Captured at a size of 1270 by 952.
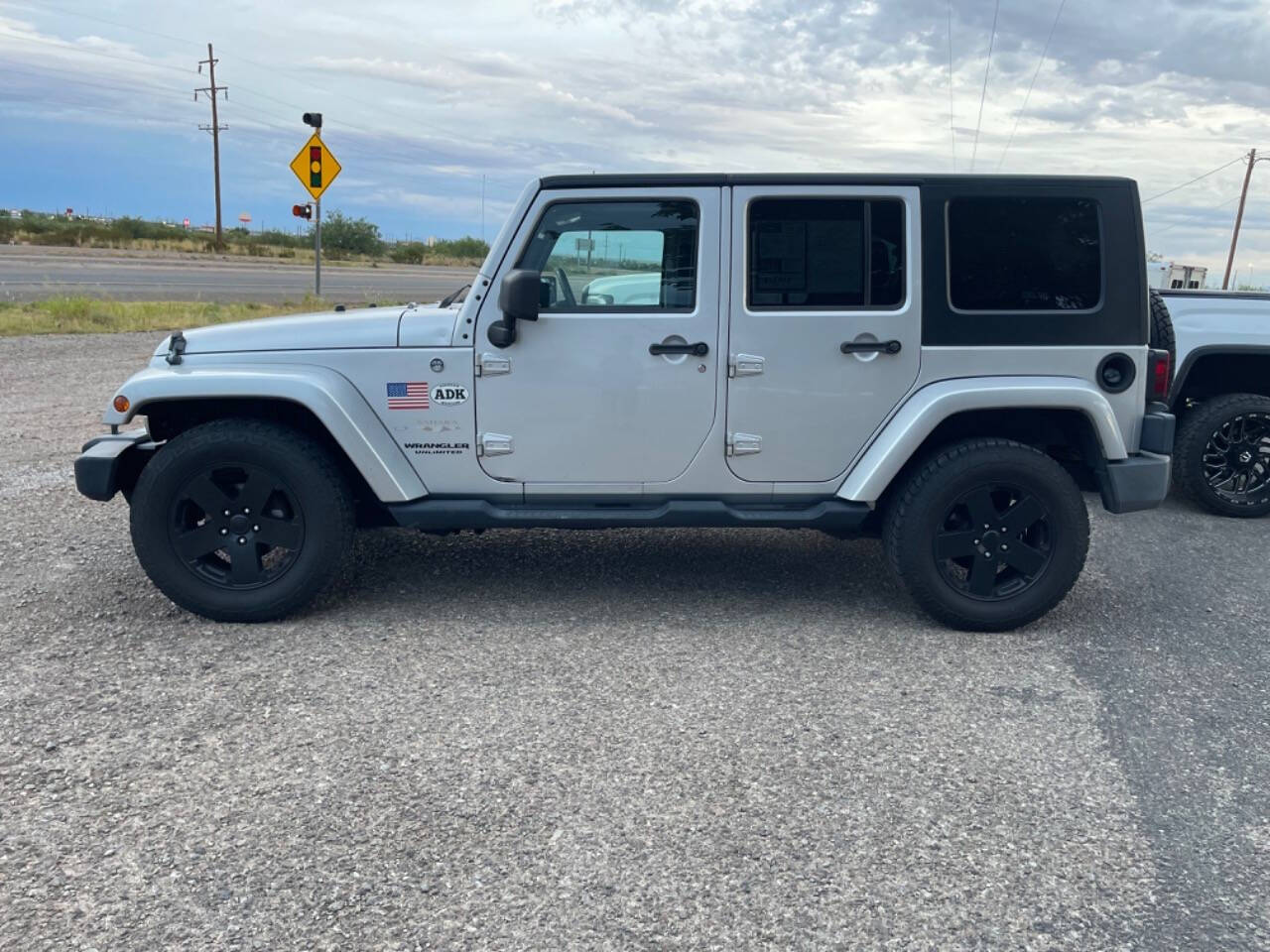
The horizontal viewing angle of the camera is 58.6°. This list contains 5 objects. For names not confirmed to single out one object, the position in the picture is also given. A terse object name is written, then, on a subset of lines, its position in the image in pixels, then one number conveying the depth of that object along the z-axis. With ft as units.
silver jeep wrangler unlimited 15.78
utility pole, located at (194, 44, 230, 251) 190.39
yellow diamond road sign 62.59
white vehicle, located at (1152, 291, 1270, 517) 23.94
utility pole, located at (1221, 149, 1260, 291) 159.02
